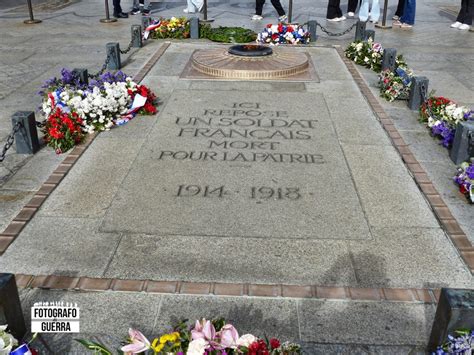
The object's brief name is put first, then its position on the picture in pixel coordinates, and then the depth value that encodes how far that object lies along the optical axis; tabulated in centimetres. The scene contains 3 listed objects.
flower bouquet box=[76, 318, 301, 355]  279
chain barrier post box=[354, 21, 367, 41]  1232
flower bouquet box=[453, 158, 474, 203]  539
